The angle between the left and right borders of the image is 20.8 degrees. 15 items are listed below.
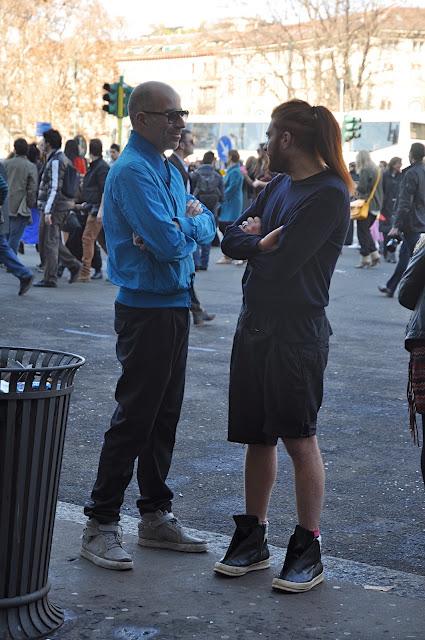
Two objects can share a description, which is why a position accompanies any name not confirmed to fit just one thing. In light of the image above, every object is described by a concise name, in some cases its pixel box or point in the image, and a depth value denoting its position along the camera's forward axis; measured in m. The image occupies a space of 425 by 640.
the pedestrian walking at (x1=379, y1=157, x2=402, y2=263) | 22.11
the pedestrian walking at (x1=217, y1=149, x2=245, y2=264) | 19.83
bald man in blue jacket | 4.35
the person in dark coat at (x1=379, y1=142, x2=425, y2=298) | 14.03
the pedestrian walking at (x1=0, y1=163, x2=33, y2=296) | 13.00
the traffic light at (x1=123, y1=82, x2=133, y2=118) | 24.22
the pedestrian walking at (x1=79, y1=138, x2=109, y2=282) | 14.96
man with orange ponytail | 4.19
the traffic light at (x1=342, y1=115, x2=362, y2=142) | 33.78
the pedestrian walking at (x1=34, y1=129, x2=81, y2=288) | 14.36
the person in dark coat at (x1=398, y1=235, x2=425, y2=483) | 4.14
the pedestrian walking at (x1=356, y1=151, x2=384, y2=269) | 20.14
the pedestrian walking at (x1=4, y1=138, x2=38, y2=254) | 15.77
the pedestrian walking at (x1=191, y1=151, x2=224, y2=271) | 18.86
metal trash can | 3.42
